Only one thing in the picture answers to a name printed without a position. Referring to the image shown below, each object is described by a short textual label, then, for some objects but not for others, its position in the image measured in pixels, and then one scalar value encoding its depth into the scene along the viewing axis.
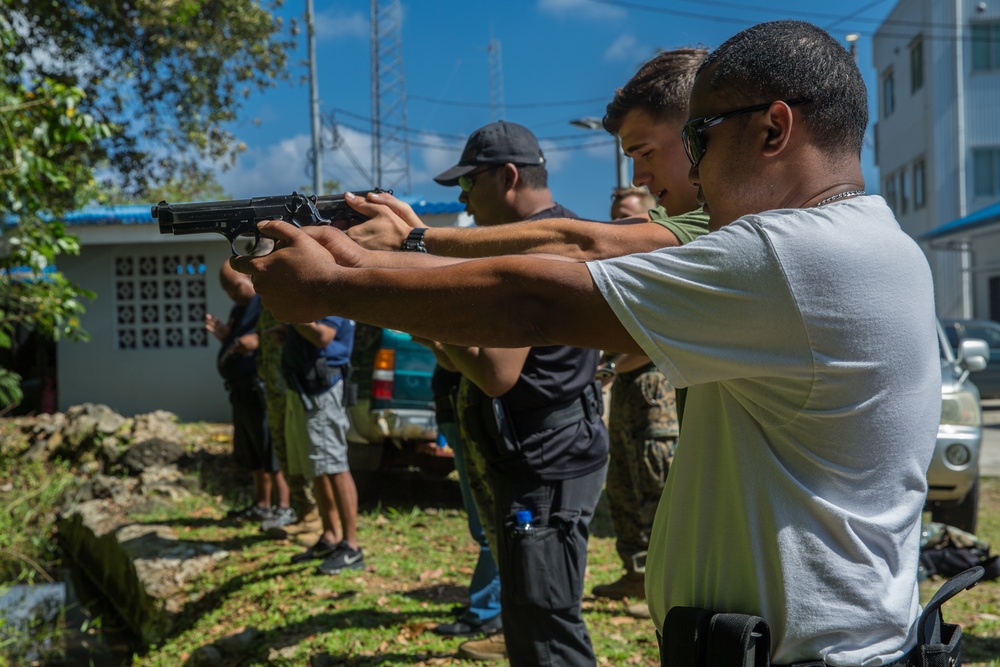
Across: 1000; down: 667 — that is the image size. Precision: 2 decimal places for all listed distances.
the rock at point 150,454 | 9.77
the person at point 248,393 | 7.29
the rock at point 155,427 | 10.45
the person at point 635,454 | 4.76
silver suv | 6.21
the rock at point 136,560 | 6.37
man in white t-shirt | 1.39
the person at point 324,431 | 5.80
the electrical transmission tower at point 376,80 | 26.69
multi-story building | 23.19
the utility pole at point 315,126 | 18.19
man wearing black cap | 2.94
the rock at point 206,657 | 4.88
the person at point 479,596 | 4.57
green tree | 6.85
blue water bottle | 3.01
